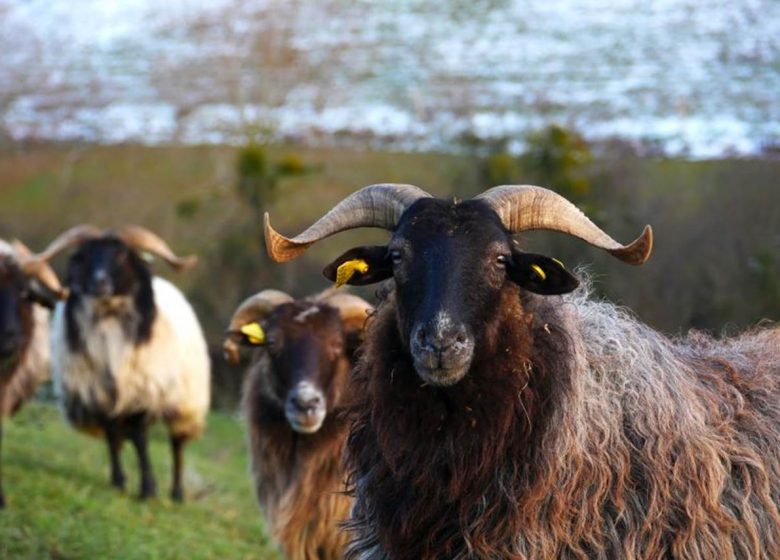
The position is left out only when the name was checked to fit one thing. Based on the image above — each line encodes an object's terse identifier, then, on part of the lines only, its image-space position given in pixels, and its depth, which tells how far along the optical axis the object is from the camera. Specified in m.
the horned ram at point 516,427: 4.78
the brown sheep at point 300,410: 7.54
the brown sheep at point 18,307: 10.27
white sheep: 11.89
